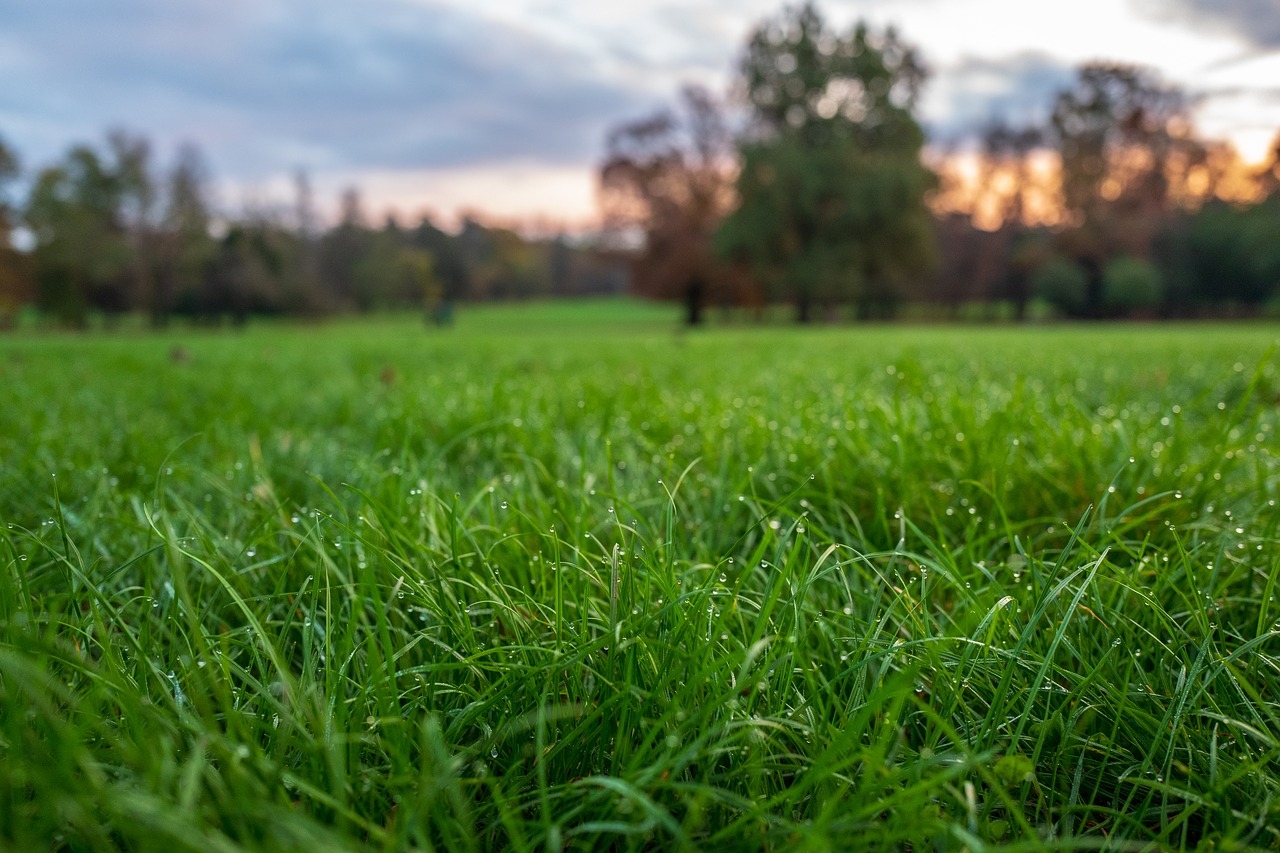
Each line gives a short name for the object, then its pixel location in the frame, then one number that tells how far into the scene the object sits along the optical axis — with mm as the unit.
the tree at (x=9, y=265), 34375
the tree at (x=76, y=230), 34812
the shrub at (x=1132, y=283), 38875
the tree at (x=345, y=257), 60156
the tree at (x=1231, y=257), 35438
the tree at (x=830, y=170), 28828
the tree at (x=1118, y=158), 35062
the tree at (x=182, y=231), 38312
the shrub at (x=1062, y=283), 41062
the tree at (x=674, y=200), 37219
